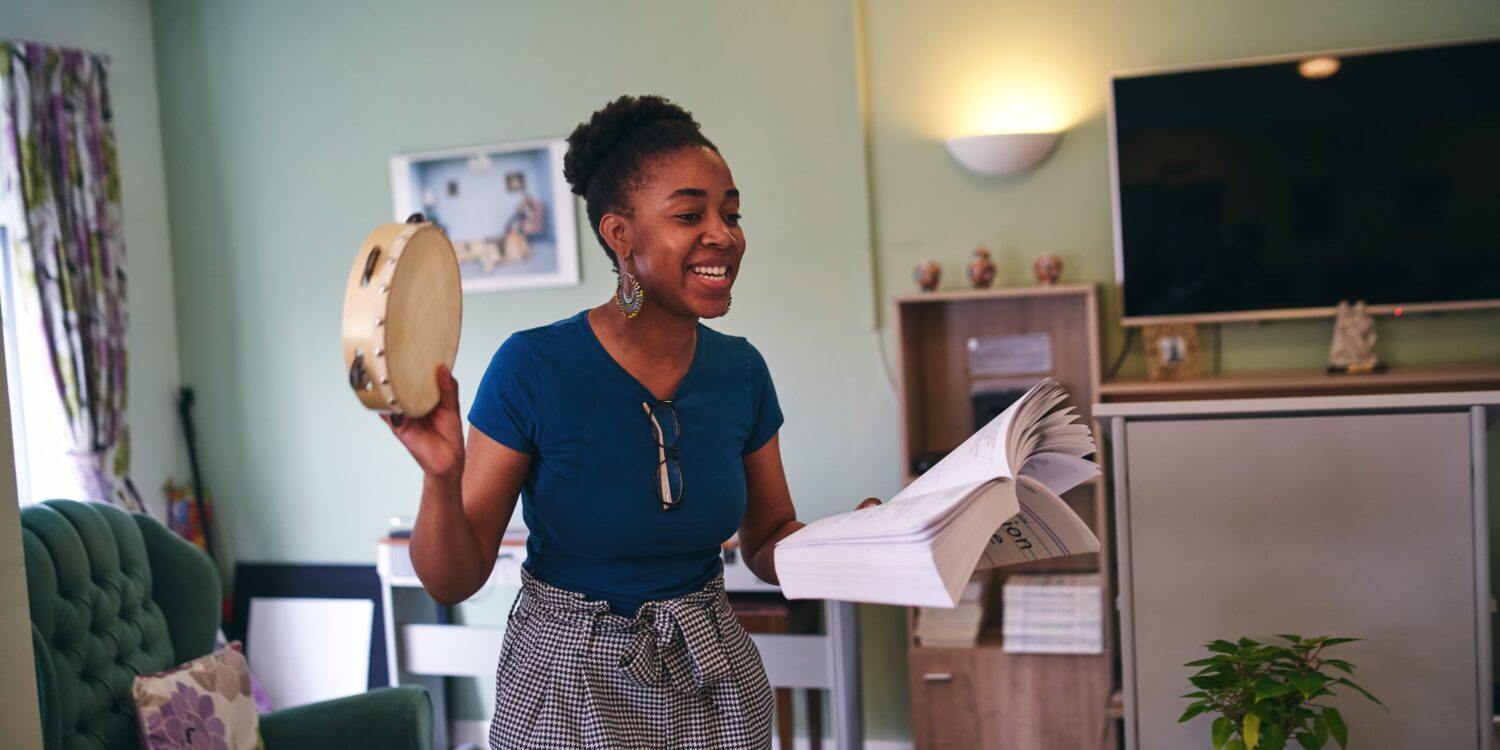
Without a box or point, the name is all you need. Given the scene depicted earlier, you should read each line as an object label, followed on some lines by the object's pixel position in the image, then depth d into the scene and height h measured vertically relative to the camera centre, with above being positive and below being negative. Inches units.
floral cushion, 99.4 -29.2
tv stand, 118.3 -9.7
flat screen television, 124.5 +9.8
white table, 132.9 -37.2
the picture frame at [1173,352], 134.6 -6.7
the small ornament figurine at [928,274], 136.8 +3.0
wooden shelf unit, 129.6 -27.6
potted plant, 92.8 -30.9
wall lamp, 137.3 +15.9
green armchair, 96.0 -22.9
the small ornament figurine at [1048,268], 134.6 +2.9
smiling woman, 54.4 -7.2
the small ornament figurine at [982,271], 136.3 +3.0
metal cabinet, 100.7 -21.4
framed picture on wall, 156.7 +14.3
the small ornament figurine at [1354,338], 127.3 -5.9
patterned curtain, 146.6 +13.9
